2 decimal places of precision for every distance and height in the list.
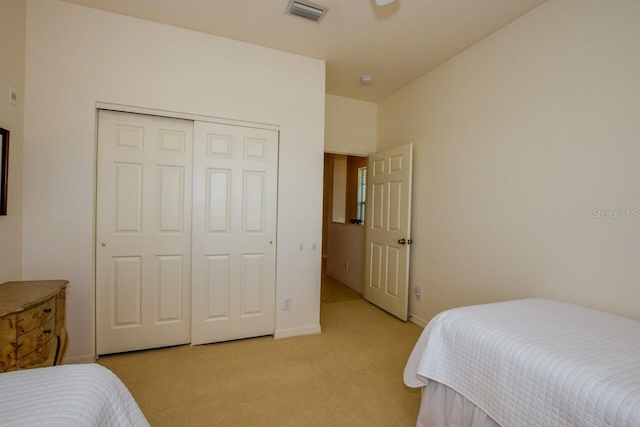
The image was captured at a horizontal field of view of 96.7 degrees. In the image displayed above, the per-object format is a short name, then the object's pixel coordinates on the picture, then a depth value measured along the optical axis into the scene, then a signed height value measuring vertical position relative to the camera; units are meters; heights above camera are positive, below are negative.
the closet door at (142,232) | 2.32 -0.23
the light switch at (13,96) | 1.90 +0.72
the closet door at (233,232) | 2.55 -0.23
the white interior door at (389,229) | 3.22 -0.22
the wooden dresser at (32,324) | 1.37 -0.65
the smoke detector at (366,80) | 3.18 +1.48
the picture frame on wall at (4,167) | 1.79 +0.22
